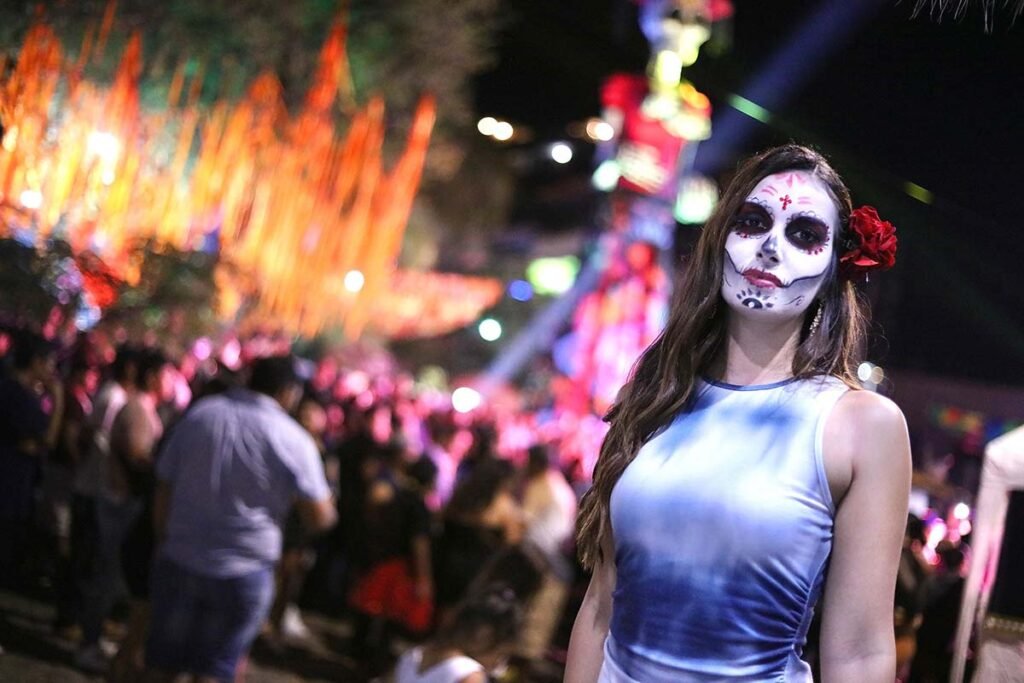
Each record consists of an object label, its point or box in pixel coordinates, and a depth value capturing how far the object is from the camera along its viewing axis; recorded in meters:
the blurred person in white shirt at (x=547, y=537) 8.03
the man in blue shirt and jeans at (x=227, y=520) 5.42
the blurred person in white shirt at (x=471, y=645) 4.72
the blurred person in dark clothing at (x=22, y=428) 7.72
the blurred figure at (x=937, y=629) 5.80
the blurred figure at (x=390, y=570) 8.13
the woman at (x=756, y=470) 2.21
